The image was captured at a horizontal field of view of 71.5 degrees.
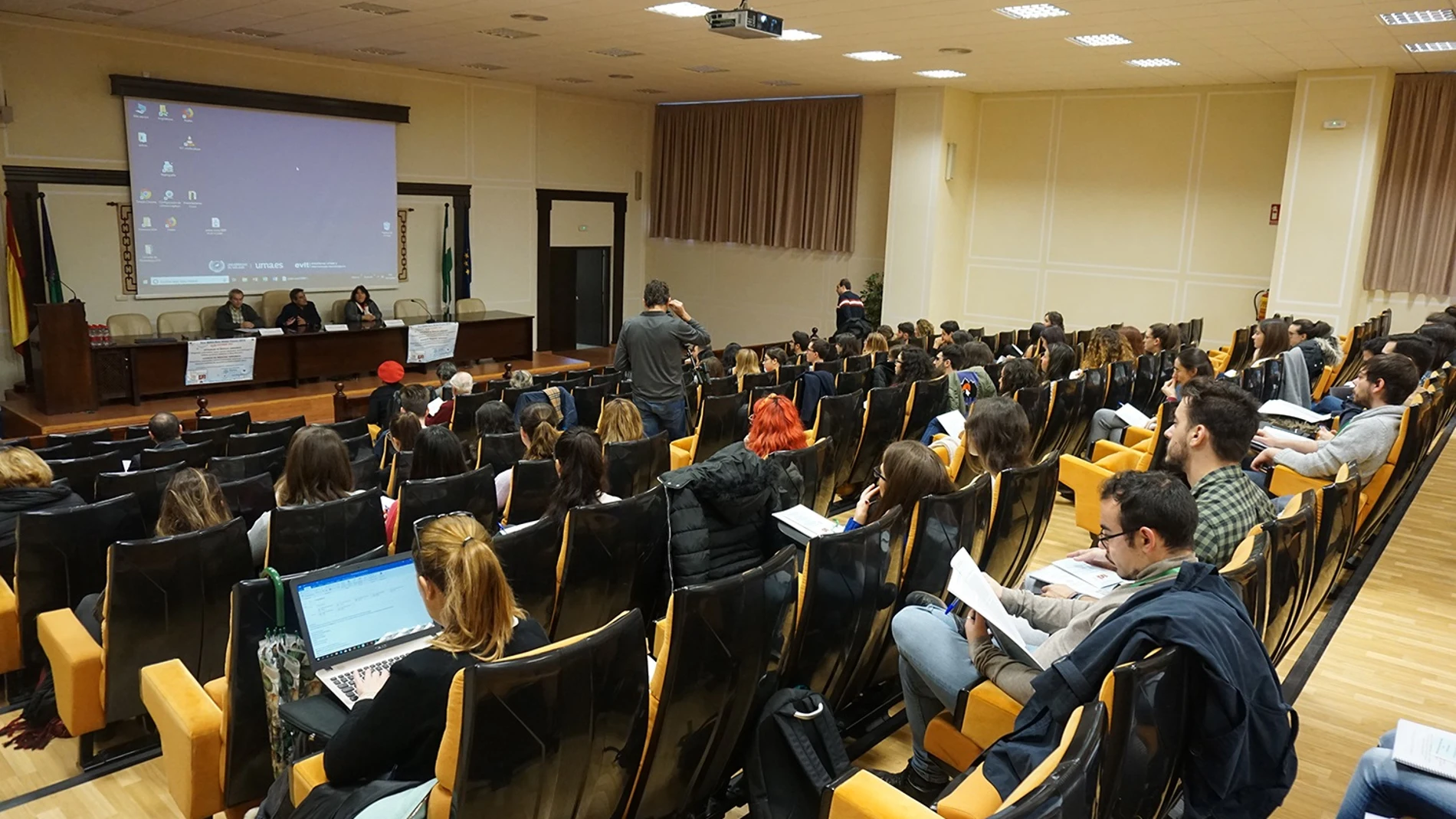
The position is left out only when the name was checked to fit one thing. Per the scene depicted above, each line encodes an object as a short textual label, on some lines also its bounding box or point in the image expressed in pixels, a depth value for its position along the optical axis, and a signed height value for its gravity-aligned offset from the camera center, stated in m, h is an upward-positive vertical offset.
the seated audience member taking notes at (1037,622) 2.58 -1.02
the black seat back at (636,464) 4.70 -1.07
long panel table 10.00 -1.47
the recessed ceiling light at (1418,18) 7.75 +1.94
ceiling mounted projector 7.30 +1.58
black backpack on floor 2.49 -1.27
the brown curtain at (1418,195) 10.64 +0.80
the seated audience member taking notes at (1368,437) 4.86 -0.81
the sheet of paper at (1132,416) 6.27 -0.97
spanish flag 10.11 -0.75
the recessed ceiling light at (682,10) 8.52 +1.93
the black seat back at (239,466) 5.07 -1.23
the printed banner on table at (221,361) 10.42 -1.46
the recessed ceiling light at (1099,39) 9.23 +1.98
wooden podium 9.34 -1.36
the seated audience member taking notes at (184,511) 3.54 -1.02
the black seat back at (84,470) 4.97 -1.26
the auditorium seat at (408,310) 13.50 -1.09
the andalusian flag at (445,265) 13.91 -0.50
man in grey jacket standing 6.91 -0.80
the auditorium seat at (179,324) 11.19 -1.18
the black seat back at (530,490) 4.30 -1.09
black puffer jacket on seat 3.43 -0.94
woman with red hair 4.49 -0.81
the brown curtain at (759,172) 14.84 +1.06
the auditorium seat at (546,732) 1.99 -1.03
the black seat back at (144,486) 4.37 -1.16
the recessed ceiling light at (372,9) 9.05 +1.93
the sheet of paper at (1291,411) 5.51 -0.79
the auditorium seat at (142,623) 3.24 -1.34
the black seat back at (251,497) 4.16 -1.14
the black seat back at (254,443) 5.86 -1.29
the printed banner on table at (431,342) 12.38 -1.40
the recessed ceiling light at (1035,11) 8.04 +1.93
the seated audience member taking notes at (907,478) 3.46 -0.78
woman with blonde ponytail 2.21 -0.95
